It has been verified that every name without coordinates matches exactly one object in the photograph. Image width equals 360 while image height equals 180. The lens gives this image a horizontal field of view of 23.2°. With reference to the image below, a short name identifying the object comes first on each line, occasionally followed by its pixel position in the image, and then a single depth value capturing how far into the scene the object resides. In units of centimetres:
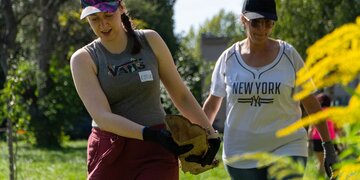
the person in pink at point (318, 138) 1133
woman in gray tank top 389
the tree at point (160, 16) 3960
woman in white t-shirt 483
